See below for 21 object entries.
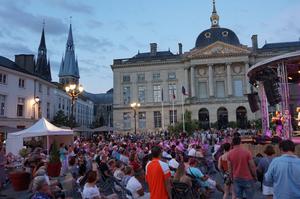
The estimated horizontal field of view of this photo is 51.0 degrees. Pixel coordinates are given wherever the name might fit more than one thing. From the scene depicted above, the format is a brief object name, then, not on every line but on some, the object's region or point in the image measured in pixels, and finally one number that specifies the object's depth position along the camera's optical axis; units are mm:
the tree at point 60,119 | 56500
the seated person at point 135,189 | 7725
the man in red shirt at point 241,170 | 6957
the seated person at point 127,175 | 8570
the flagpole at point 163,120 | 65975
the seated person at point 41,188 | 4898
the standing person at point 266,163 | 6793
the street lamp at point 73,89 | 20562
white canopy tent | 18969
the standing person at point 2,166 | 11925
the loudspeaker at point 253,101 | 23173
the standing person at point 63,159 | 15080
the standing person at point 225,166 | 8515
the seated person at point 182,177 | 7164
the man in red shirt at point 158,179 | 5754
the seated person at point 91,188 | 7023
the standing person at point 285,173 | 4320
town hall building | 62938
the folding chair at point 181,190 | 7051
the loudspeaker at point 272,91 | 19625
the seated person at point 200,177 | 8211
